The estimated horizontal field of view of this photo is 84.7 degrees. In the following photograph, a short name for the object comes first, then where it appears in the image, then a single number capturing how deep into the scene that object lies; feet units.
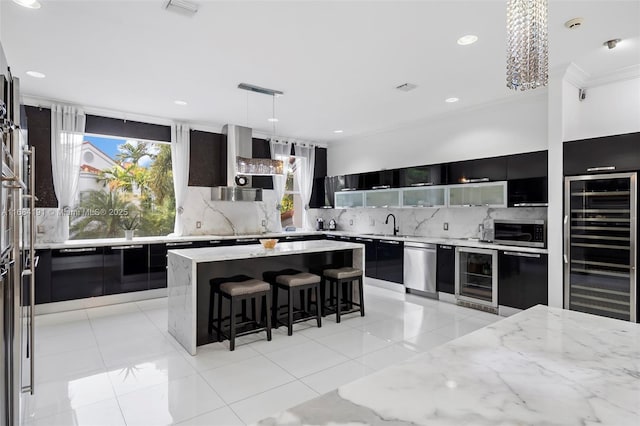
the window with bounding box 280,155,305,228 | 24.86
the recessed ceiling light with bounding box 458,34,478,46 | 10.02
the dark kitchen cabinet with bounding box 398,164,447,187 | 17.72
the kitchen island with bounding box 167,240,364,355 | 10.89
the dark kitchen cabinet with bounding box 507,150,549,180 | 13.83
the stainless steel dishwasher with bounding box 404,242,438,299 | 17.20
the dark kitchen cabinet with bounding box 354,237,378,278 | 20.11
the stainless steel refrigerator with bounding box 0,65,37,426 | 4.98
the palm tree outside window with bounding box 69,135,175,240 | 18.13
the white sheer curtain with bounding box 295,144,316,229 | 24.79
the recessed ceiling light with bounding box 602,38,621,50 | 10.42
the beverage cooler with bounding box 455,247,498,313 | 14.96
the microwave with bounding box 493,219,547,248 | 13.78
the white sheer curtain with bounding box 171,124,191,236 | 19.36
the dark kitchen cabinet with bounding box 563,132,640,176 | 11.27
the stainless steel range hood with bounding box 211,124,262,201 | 19.83
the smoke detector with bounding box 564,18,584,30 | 9.27
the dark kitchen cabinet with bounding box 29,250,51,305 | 14.55
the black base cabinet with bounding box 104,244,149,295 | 16.15
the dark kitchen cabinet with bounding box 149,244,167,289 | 17.19
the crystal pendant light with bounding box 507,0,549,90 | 5.26
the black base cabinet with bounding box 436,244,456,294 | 16.40
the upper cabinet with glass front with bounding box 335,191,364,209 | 22.35
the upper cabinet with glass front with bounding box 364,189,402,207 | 20.07
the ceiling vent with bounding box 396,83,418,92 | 13.97
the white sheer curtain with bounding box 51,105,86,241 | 16.02
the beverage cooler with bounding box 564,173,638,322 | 11.39
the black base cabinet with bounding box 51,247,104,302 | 14.98
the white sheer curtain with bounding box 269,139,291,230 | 23.08
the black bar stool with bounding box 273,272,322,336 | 12.37
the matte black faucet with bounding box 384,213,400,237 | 20.89
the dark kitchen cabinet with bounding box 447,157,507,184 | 15.31
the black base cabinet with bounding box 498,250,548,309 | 13.44
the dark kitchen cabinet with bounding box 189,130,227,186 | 20.20
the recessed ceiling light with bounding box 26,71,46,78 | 12.63
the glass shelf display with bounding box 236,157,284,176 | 14.71
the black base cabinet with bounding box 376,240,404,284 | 18.65
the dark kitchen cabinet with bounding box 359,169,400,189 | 20.04
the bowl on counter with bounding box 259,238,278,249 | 13.05
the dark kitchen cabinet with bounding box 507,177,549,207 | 13.83
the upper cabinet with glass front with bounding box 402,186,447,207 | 17.75
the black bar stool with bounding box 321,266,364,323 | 13.73
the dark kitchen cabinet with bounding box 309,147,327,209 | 25.34
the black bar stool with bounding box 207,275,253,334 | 11.82
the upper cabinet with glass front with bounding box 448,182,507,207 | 15.35
